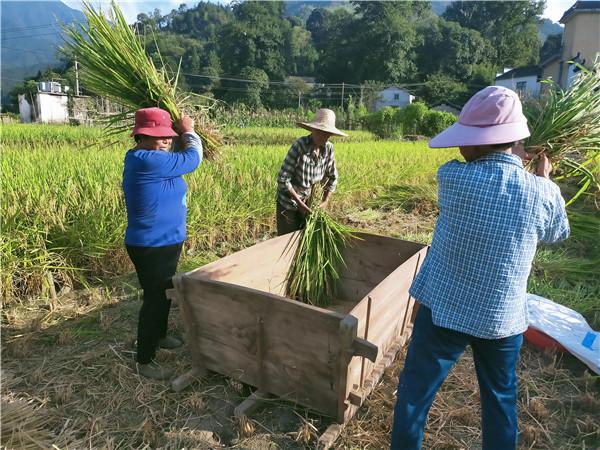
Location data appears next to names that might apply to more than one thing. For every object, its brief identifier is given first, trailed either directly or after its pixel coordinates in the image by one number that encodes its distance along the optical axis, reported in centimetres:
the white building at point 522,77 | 3276
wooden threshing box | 162
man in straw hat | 277
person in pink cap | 127
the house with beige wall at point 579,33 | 2464
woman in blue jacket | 197
